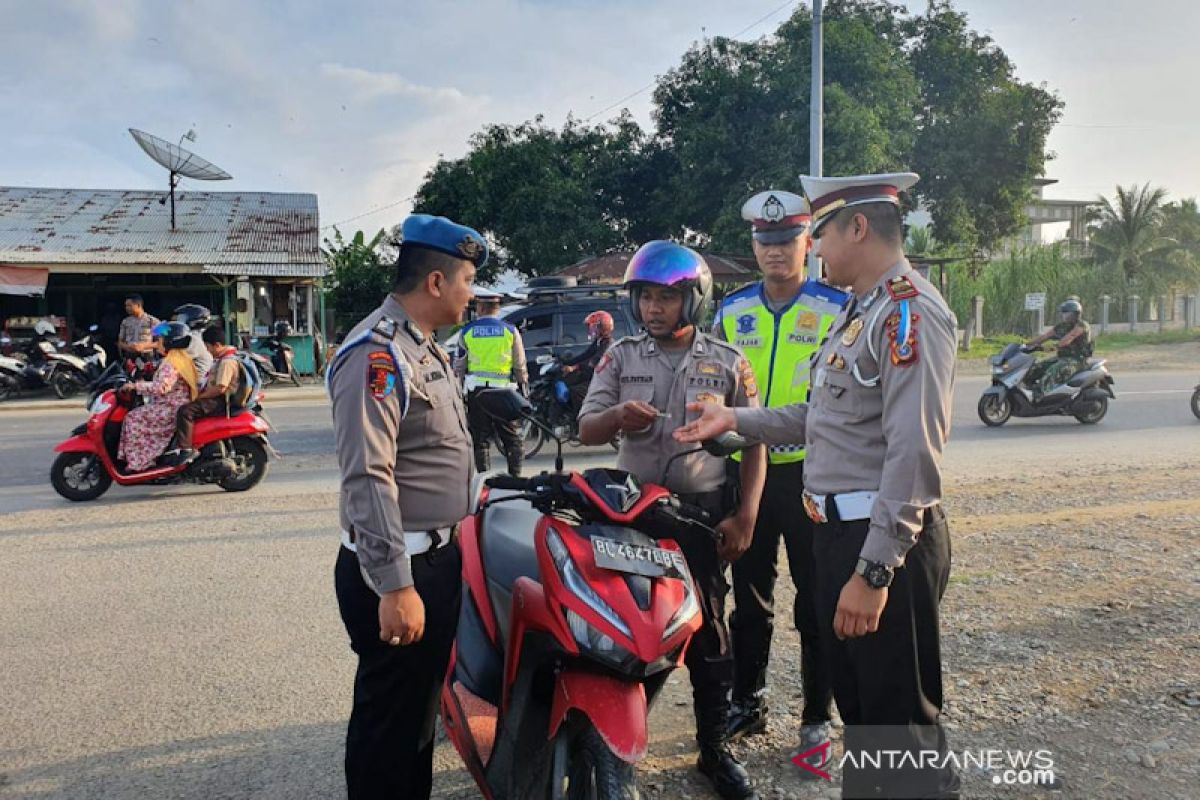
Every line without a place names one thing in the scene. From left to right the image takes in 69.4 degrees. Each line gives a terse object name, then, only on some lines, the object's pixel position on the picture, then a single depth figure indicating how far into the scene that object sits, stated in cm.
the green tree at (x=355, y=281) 2955
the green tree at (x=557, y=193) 2550
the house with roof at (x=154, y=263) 1822
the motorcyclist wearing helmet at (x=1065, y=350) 1130
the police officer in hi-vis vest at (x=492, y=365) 756
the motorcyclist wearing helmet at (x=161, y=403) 716
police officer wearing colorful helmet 285
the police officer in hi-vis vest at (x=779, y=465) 321
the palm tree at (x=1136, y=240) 3884
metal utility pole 1379
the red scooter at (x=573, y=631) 211
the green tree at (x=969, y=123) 2392
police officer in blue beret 219
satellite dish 1928
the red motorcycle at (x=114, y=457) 719
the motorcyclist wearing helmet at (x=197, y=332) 739
